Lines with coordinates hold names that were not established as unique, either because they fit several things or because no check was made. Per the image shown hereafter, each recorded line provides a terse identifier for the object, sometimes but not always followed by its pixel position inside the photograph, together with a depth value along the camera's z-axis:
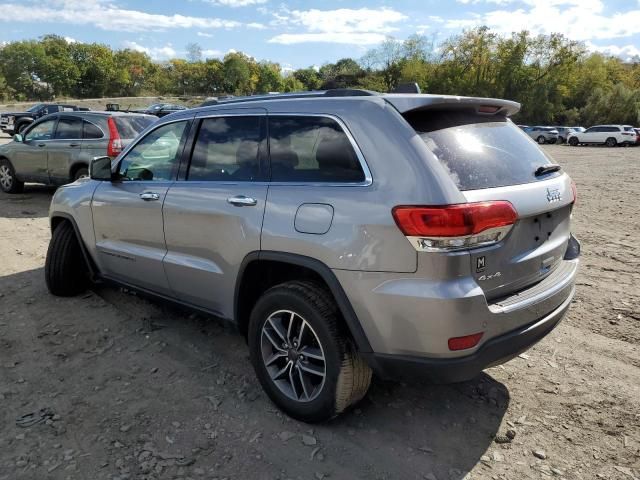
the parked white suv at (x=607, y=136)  37.28
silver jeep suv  2.32
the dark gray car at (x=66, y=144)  8.93
